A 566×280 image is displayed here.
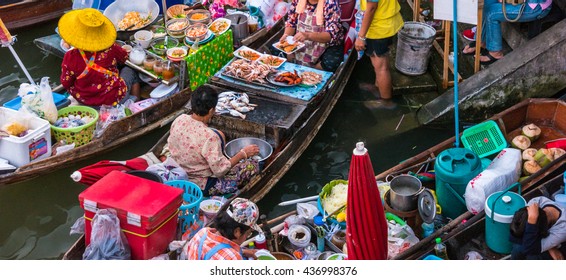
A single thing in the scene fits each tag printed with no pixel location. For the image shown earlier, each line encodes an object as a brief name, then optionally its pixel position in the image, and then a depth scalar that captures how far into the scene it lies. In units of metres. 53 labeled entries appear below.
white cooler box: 7.21
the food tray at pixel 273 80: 8.12
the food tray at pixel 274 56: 8.52
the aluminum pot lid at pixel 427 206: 5.97
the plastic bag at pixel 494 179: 5.93
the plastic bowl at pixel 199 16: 9.66
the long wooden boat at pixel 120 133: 7.24
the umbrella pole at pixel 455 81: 6.90
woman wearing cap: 4.95
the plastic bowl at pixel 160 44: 9.05
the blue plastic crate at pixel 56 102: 8.00
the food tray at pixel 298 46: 8.76
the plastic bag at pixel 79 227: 5.89
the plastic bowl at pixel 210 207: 6.38
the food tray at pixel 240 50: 8.72
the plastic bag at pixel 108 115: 8.08
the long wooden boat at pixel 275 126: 7.28
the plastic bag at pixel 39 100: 7.58
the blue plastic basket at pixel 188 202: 6.12
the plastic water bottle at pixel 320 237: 5.94
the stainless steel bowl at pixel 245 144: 7.49
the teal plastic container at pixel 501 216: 5.46
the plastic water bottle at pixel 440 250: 5.60
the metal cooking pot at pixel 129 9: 9.83
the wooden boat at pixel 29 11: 11.03
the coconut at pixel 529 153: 6.71
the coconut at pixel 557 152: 6.57
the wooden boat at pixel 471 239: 5.67
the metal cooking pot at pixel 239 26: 9.44
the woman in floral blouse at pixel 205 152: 6.32
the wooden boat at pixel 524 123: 6.83
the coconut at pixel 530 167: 6.54
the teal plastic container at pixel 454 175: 6.22
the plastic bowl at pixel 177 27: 9.40
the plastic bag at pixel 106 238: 5.28
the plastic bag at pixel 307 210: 6.34
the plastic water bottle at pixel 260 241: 5.80
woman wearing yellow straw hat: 7.68
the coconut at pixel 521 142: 7.02
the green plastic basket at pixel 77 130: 7.68
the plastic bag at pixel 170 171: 6.62
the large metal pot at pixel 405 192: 6.12
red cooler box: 5.30
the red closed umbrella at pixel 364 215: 4.52
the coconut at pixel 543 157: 6.58
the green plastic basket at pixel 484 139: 7.07
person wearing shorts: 8.30
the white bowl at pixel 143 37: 9.16
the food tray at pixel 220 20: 9.36
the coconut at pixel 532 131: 7.16
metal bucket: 9.02
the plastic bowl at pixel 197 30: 9.08
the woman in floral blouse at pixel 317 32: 8.55
